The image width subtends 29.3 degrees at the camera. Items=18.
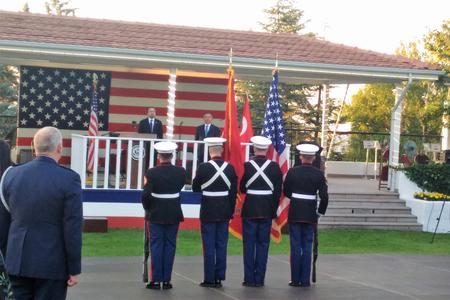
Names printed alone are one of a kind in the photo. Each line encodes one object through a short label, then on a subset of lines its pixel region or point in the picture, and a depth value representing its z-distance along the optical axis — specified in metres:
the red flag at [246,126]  13.06
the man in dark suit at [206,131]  18.27
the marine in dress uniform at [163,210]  10.25
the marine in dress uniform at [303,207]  10.73
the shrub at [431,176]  19.08
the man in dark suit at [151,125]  18.22
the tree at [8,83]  39.38
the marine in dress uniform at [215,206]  10.51
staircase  17.72
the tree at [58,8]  55.00
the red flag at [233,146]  11.97
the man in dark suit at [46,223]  6.14
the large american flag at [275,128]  13.12
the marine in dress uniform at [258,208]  10.68
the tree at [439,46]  26.94
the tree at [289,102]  42.72
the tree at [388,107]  35.14
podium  16.64
